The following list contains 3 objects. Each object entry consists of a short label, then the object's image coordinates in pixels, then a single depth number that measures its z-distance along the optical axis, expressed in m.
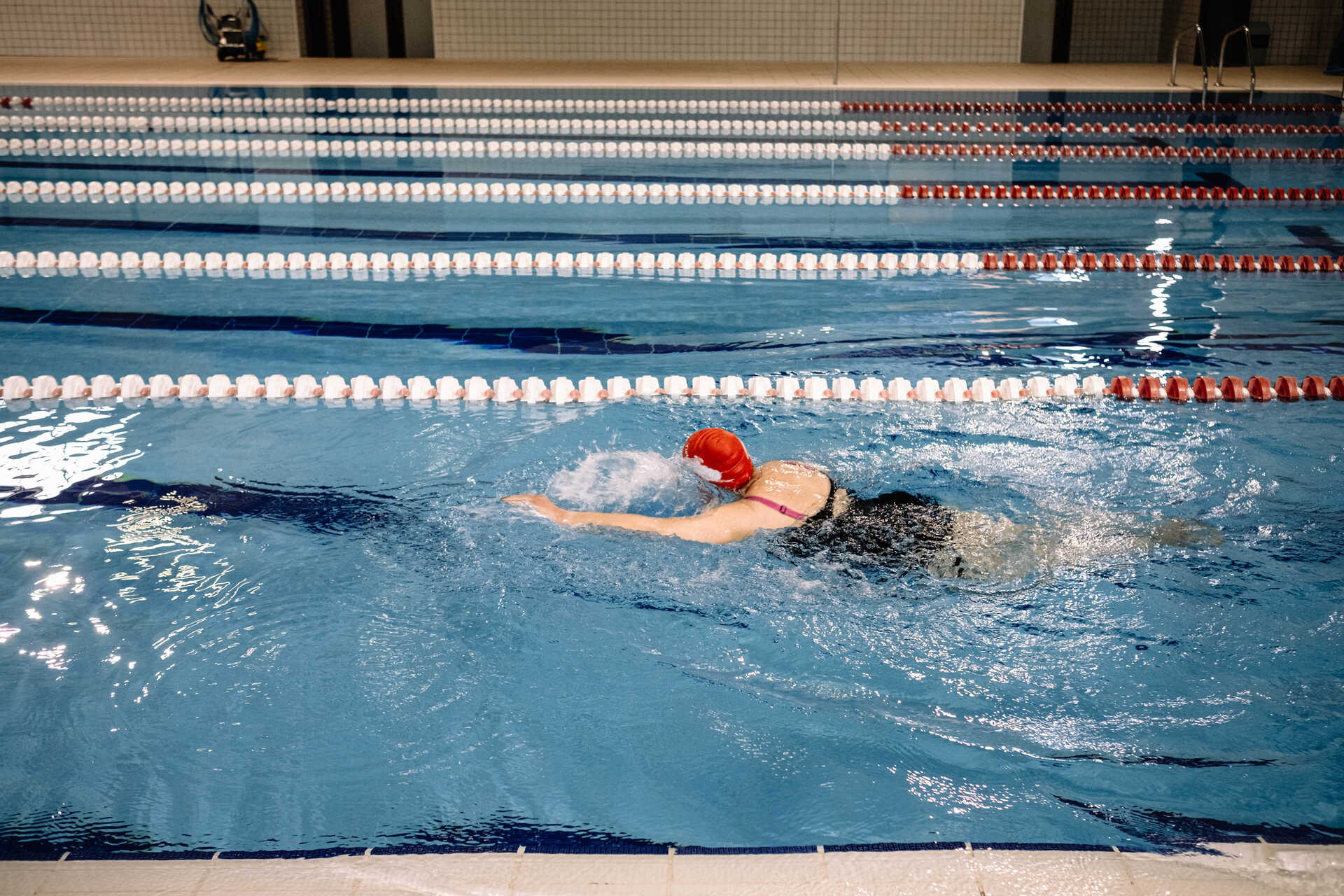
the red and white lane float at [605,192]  8.48
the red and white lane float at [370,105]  11.52
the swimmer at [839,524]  3.60
